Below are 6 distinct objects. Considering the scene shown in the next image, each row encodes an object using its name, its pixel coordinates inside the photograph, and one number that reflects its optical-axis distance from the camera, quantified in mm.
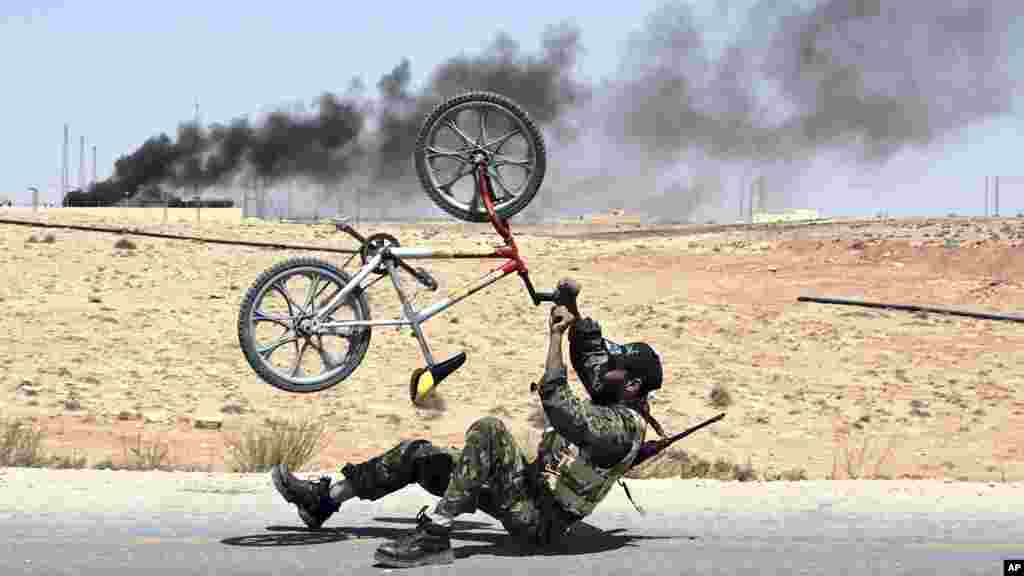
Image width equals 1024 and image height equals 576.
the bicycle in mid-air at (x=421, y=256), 11789
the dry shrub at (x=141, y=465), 16734
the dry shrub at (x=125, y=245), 52531
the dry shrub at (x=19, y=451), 16872
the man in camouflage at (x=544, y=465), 10414
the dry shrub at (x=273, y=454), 17484
